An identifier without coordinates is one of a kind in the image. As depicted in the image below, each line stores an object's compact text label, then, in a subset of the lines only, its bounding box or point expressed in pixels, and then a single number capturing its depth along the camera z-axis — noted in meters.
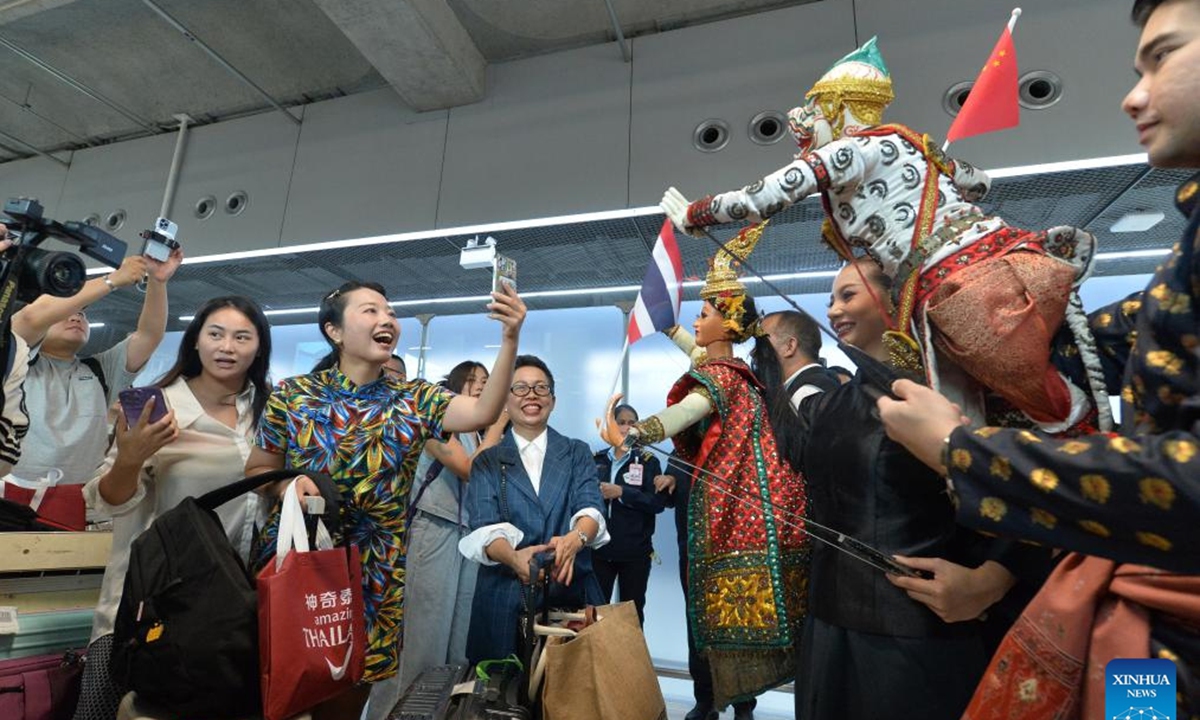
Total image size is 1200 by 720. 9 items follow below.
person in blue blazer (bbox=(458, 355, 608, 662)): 1.75
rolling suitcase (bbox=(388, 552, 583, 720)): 1.34
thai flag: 1.73
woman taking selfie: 1.44
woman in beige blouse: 1.42
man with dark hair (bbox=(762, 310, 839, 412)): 1.76
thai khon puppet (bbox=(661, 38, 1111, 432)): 0.89
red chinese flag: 1.16
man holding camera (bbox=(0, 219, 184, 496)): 2.00
